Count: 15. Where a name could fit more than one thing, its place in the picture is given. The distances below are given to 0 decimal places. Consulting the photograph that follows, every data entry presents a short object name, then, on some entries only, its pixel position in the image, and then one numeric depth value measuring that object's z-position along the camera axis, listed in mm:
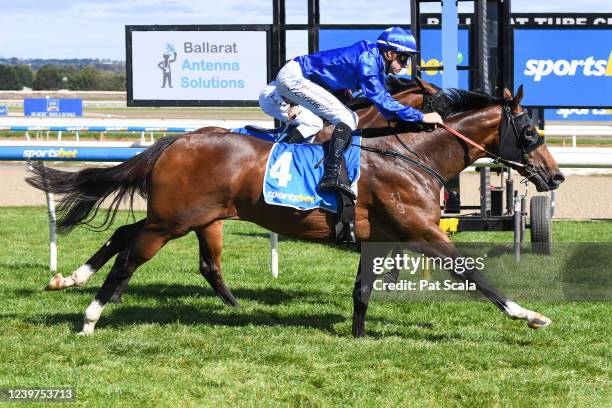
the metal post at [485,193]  17859
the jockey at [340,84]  11711
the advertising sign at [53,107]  64187
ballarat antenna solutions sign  20234
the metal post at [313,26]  17812
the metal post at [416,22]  16344
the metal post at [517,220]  16812
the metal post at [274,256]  16453
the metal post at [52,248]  16125
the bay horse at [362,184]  11937
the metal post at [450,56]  16016
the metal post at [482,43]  16000
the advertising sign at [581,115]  44406
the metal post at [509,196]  19623
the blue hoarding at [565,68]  21062
